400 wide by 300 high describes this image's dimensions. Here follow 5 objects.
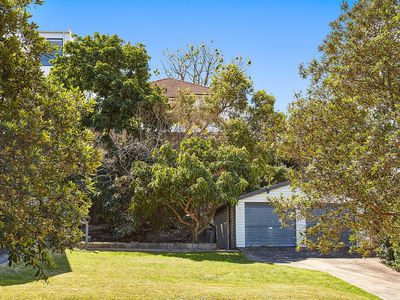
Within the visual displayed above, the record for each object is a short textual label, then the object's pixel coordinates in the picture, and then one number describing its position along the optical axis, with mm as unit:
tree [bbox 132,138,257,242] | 21547
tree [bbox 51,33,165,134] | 26281
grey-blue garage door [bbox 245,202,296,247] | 24250
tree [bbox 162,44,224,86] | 43562
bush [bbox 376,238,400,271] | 17797
